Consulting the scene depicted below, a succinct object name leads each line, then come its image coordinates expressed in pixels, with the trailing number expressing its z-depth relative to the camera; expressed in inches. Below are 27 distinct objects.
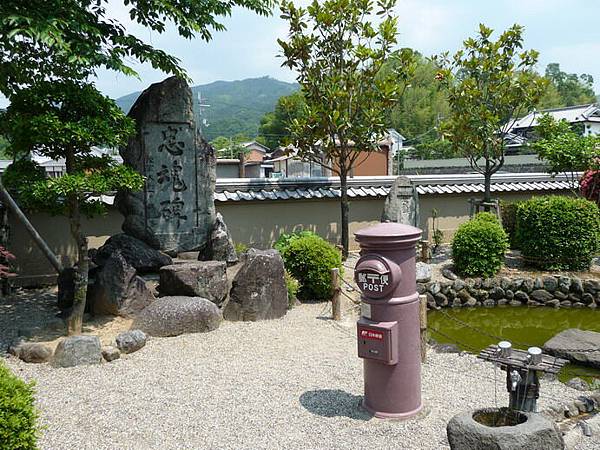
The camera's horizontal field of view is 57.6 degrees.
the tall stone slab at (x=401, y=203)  510.0
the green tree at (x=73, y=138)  255.6
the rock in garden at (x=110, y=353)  253.6
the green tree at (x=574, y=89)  2652.6
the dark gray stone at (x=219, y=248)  366.6
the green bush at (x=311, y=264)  383.2
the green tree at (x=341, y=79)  466.3
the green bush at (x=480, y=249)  445.1
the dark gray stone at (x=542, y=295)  433.1
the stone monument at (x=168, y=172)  358.6
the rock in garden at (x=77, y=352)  245.1
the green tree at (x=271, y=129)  2160.4
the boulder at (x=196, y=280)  316.2
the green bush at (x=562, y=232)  453.1
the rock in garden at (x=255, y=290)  328.2
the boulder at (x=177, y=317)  291.1
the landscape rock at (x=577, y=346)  289.4
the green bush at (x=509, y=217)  571.8
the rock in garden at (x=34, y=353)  252.1
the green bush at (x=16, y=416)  128.0
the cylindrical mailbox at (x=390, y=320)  187.3
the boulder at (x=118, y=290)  305.2
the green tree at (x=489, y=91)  513.3
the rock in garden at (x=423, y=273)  434.0
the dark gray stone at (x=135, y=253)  337.7
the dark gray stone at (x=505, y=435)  144.9
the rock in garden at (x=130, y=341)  265.6
